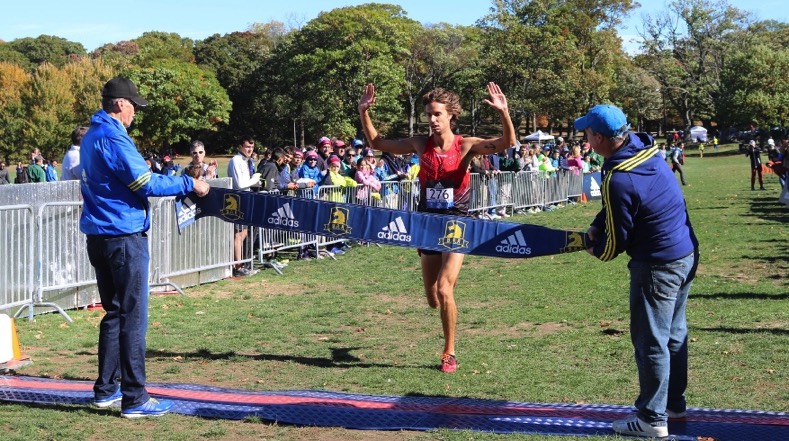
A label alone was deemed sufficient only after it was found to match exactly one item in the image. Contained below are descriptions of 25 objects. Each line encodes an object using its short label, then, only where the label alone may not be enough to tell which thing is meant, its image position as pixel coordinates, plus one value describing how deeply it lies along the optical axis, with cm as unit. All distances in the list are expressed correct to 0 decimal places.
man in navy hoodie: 531
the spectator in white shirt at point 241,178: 1443
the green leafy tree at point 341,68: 7588
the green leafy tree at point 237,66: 8881
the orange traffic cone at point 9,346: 777
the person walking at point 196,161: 1345
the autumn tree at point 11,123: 7381
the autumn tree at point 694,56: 8475
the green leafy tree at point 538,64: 7188
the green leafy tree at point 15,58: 11820
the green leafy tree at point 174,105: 8362
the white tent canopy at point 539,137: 6060
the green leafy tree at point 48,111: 7356
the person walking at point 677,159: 3766
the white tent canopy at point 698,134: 8212
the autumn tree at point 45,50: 12475
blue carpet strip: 575
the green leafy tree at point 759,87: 7394
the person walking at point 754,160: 3278
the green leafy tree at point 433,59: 7825
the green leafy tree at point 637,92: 8575
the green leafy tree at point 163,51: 9631
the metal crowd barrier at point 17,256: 1012
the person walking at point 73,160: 1262
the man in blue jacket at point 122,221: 617
